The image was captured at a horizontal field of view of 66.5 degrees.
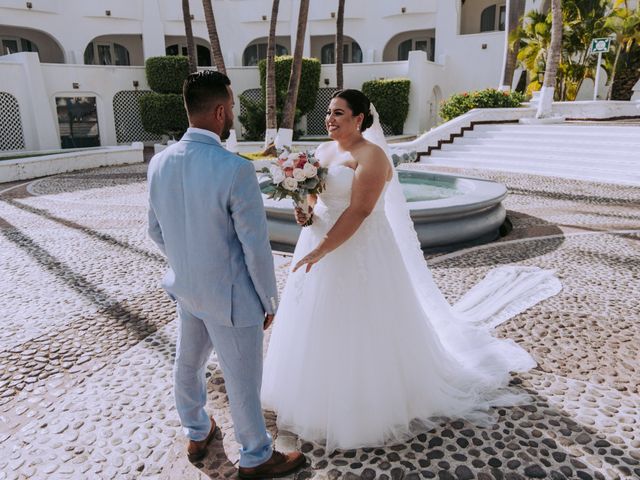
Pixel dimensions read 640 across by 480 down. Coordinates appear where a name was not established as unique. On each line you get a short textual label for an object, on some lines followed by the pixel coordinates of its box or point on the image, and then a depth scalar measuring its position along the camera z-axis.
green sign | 16.49
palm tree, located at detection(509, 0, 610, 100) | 19.48
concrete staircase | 12.28
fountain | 6.48
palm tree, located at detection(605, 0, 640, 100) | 18.64
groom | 2.08
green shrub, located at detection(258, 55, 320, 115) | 22.11
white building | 21.00
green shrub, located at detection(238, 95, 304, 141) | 22.05
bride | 2.72
